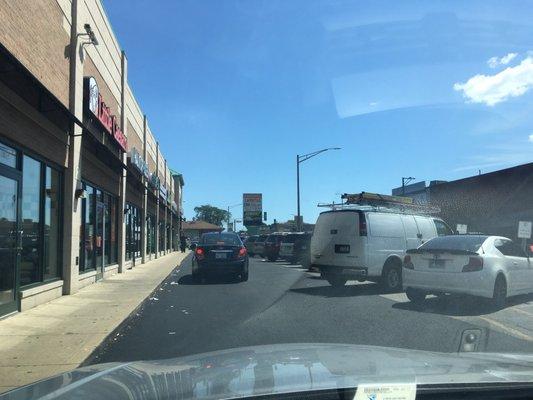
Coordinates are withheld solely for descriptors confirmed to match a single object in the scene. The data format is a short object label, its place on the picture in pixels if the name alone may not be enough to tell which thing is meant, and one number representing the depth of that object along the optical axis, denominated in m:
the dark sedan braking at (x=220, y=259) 17.28
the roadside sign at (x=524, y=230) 20.48
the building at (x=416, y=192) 52.07
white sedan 10.73
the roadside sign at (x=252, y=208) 94.00
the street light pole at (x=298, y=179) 39.92
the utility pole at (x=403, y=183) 63.62
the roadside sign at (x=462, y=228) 27.25
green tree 160.38
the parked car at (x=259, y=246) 38.91
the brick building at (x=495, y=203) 37.34
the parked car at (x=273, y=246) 31.47
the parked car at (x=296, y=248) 25.70
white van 13.89
